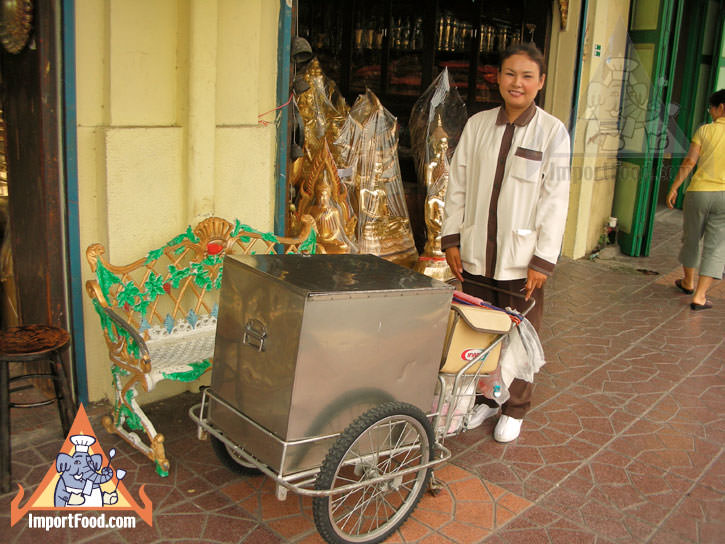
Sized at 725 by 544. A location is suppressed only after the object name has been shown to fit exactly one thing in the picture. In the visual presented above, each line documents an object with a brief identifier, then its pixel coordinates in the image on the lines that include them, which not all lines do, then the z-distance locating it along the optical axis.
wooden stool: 2.95
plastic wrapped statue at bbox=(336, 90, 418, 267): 5.53
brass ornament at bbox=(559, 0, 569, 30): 6.76
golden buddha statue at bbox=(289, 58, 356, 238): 5.08
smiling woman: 3.42
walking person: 5.94
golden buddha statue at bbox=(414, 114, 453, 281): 5.68
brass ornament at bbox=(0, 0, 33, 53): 3.17
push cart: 2.53
